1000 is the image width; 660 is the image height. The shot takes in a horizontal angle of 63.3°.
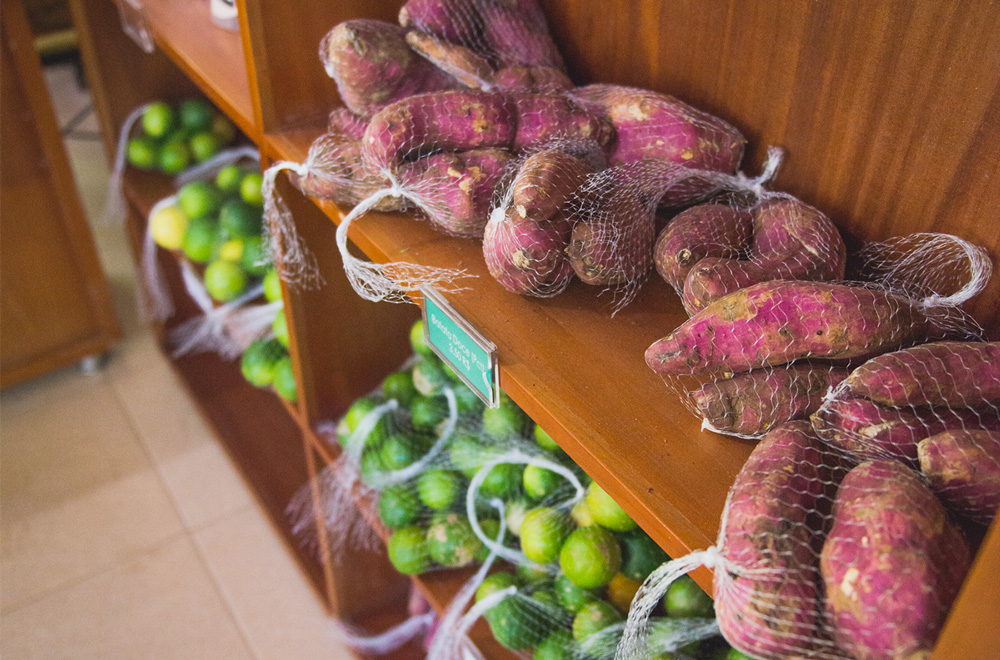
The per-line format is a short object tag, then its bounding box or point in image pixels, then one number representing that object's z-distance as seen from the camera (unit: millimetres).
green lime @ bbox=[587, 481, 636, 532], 1078
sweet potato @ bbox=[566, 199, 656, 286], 875
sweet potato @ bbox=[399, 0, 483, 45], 1100
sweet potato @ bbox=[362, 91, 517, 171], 979
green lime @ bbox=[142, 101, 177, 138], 1982
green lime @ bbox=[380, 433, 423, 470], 1350
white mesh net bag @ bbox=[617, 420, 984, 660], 550
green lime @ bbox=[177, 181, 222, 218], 1855
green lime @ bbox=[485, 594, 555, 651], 1189
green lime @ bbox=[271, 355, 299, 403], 1590
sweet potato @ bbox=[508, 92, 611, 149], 983
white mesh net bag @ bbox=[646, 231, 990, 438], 717
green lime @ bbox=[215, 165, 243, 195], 1915
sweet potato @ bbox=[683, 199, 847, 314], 787
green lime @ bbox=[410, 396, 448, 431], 1384
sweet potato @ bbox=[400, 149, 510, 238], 953
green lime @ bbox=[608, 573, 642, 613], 1135
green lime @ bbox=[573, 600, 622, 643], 1098
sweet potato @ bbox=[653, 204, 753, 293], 856
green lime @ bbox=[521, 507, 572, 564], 1134
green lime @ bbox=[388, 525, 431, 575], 1336
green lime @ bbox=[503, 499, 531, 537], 1259
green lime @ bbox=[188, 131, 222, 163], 1980
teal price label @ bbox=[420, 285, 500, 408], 851
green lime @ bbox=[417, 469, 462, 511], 1315
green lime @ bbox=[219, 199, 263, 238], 1771
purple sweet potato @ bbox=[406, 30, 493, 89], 1062
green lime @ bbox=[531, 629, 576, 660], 1130
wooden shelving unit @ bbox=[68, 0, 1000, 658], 729
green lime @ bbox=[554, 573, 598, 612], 1141
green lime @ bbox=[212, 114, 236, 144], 2043
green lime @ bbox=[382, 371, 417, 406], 1446
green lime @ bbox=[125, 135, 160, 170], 2002
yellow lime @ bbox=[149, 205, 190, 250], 1882
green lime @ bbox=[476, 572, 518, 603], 1241
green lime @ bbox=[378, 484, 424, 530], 1347
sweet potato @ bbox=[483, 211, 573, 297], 856
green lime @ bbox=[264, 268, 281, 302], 1645
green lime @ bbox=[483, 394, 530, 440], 1255
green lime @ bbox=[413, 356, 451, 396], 1391
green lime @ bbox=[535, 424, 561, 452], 1207
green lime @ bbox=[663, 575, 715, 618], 1015
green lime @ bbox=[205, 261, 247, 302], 1758
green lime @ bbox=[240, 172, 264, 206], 1750
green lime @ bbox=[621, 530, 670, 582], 1097
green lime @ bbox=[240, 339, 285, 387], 1663
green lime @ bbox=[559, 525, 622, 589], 1067
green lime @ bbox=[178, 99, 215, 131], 2012
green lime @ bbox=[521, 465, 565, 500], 1200
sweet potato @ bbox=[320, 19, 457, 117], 1037
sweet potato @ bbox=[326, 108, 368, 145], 1109
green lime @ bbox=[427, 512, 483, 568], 1308
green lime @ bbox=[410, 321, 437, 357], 1406
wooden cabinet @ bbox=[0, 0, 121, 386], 1983
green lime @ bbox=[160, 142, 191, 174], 1979
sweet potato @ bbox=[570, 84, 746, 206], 956
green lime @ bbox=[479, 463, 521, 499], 1268
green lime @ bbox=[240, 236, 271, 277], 1686
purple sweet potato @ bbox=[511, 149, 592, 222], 861
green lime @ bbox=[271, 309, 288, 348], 1591
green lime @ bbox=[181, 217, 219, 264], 1834
